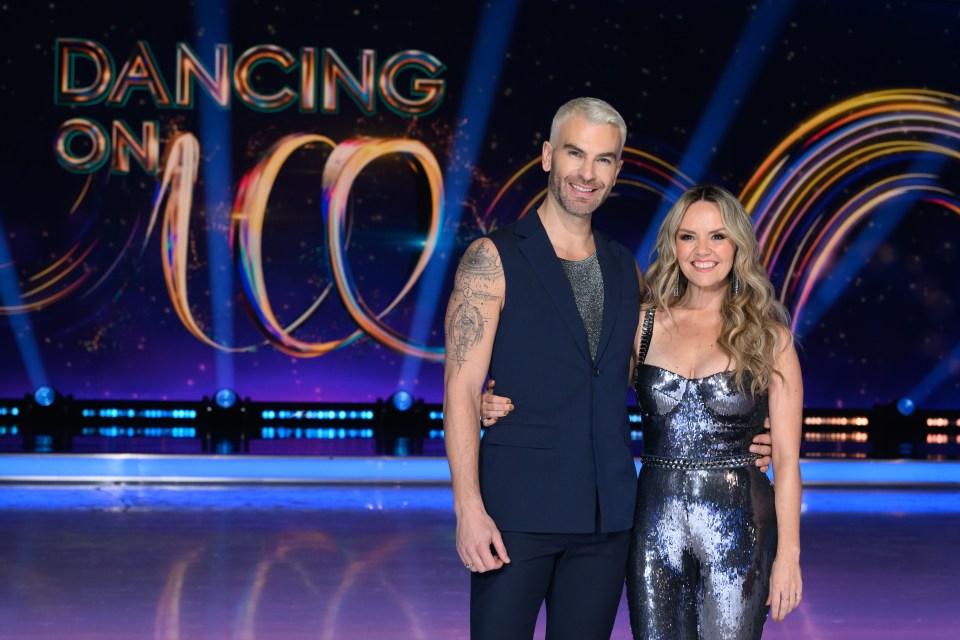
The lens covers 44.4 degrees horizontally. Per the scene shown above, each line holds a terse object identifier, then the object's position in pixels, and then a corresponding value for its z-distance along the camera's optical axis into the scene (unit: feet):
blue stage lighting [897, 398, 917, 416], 27.73
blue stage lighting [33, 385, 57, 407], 26.32
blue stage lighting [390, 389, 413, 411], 26.81
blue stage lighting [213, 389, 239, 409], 26.68
